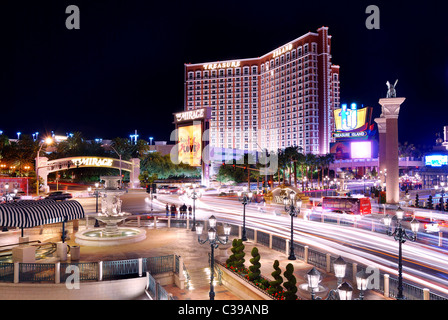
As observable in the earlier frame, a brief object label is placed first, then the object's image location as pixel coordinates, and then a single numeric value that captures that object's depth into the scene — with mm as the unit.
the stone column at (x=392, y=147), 39219
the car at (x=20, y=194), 40375
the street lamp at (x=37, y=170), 38250
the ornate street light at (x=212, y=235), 11859
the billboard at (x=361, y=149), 110562
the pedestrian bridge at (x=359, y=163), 111981
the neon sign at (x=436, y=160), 94569
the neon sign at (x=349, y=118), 111375
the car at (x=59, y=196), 42400
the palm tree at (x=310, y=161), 81112
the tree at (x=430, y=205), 38812
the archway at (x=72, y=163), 54594
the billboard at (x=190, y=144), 93125
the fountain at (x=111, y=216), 21000
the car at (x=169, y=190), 60062
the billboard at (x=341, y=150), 112044
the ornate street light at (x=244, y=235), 22297
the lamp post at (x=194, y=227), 25125
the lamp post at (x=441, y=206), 36594
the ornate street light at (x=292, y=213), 17639
